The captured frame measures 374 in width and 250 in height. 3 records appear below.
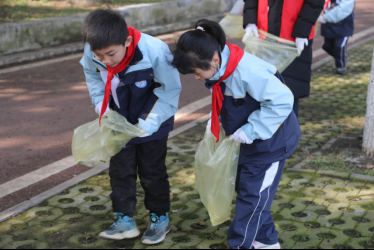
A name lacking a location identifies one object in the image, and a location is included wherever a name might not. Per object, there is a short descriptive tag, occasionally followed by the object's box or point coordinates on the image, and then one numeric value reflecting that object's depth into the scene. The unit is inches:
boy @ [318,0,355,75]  269.1
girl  85.7
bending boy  93.0
